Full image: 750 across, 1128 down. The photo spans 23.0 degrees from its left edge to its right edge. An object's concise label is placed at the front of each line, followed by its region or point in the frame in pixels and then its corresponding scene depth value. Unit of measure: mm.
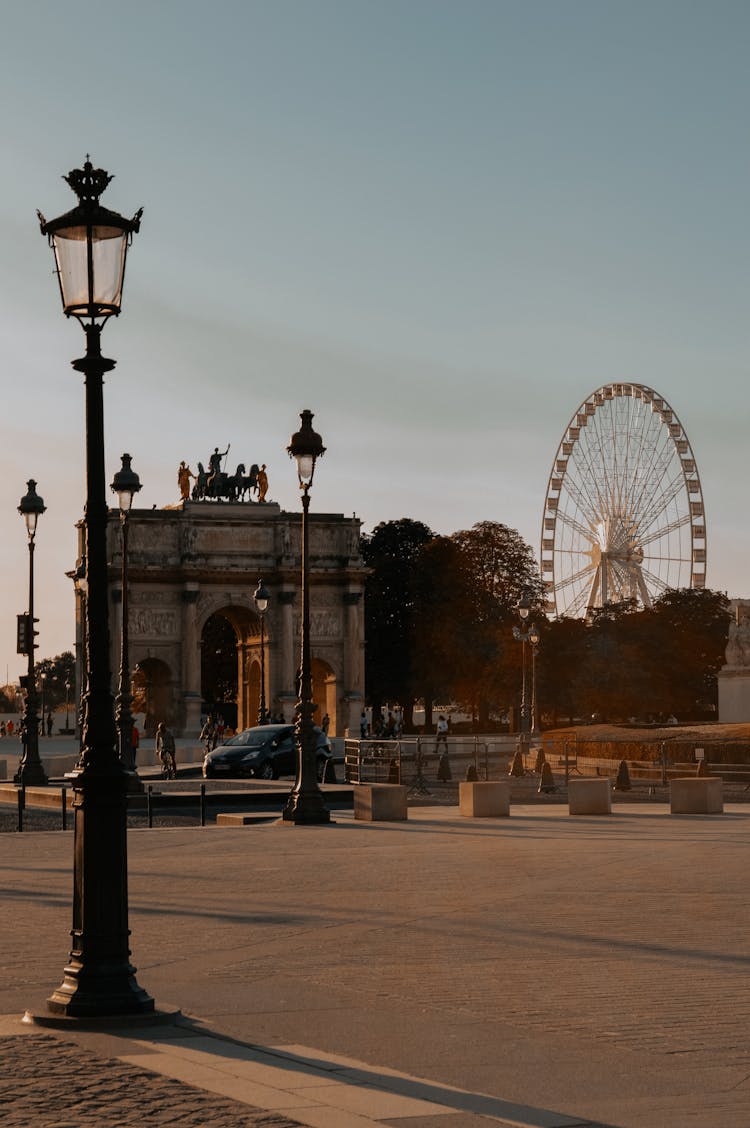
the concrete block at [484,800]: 30641
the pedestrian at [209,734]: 76438
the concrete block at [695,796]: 31125
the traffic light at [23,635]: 46875
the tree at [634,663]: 107562
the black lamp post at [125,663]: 38656
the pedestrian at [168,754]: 54344
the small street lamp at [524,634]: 56719
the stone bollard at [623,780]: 41344
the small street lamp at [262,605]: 56906
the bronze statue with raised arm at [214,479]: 120500
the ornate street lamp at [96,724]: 10828
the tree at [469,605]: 117375
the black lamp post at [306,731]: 29609
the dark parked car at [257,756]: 48844
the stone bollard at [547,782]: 41219
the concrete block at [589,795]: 31078
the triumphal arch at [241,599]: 115188
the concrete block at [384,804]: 30094
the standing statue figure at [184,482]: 119812
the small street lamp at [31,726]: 45094
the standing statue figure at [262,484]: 122562
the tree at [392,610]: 125000
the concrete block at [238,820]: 31812
